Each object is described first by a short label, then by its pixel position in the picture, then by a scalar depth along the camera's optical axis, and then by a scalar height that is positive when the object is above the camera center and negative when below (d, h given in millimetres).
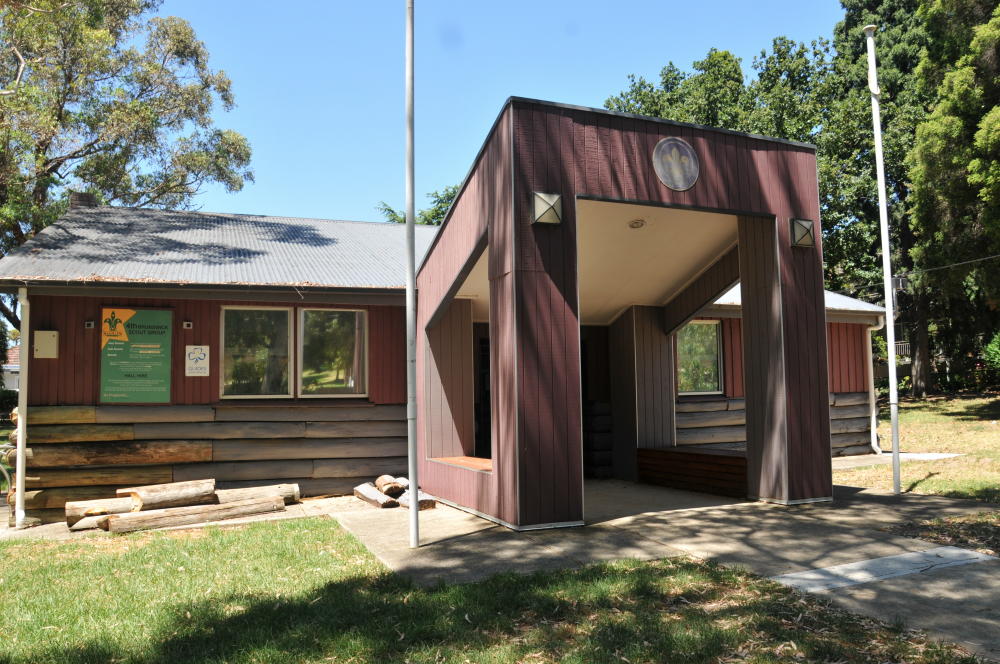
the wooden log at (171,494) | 7438 -1239
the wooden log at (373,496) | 7910 -1382
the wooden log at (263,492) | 8016 -1328
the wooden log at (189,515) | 6973 -1417
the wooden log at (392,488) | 8227 -1291
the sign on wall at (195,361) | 8750 +262
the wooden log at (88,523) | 7145 -1475
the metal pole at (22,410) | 7707 -310
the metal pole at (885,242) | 7711 +1527
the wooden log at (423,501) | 7672 -1376
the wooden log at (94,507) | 7273 -1344
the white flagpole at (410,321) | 5645 +490
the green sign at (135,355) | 8445 +335
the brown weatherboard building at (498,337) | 6277 +531
